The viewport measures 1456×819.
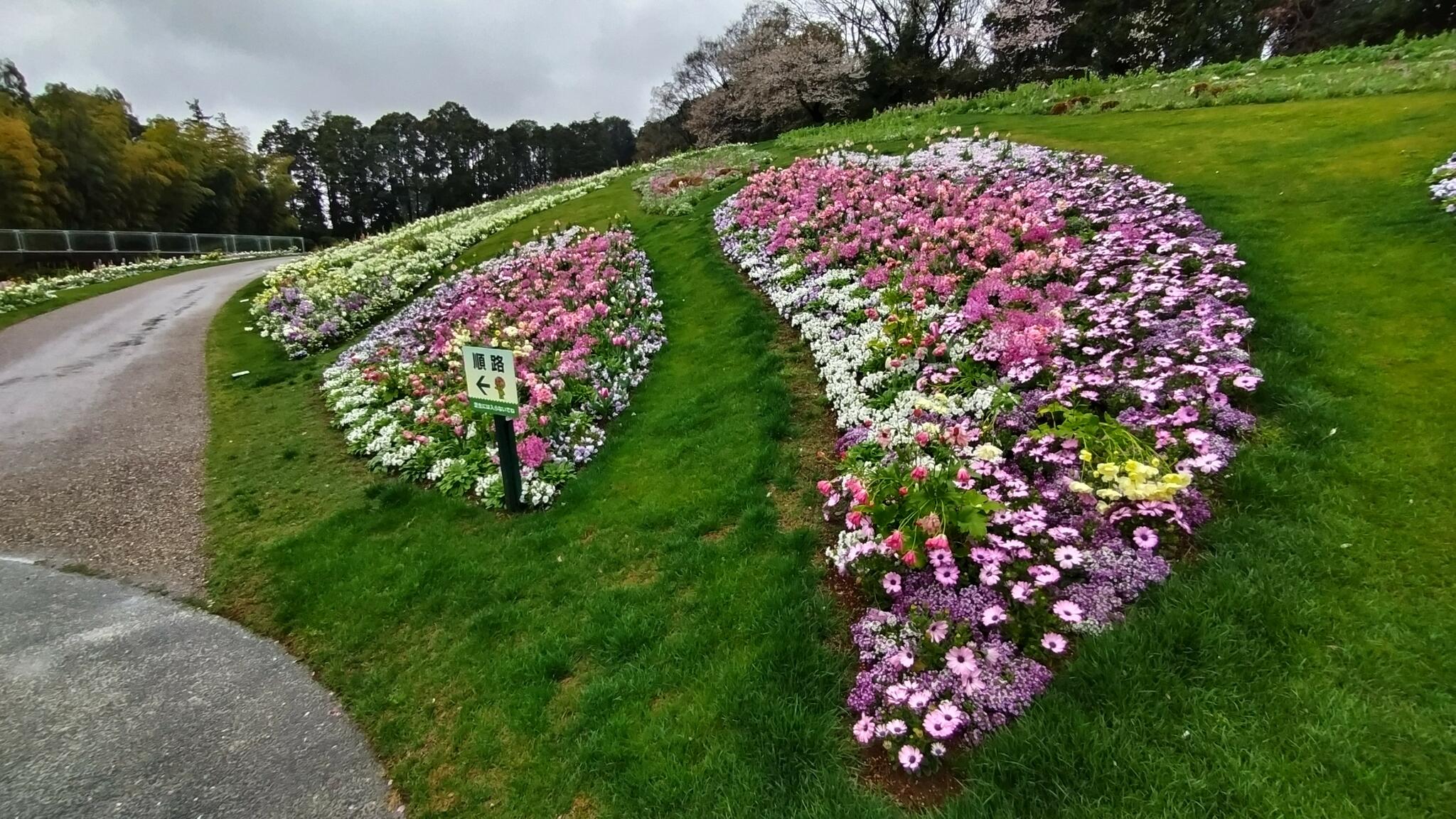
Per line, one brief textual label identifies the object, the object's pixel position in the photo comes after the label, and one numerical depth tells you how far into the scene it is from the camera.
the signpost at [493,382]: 4.88
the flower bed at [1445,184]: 6.05
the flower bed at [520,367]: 6.41
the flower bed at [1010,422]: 3.22
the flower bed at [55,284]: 16.09
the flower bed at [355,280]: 12.12
